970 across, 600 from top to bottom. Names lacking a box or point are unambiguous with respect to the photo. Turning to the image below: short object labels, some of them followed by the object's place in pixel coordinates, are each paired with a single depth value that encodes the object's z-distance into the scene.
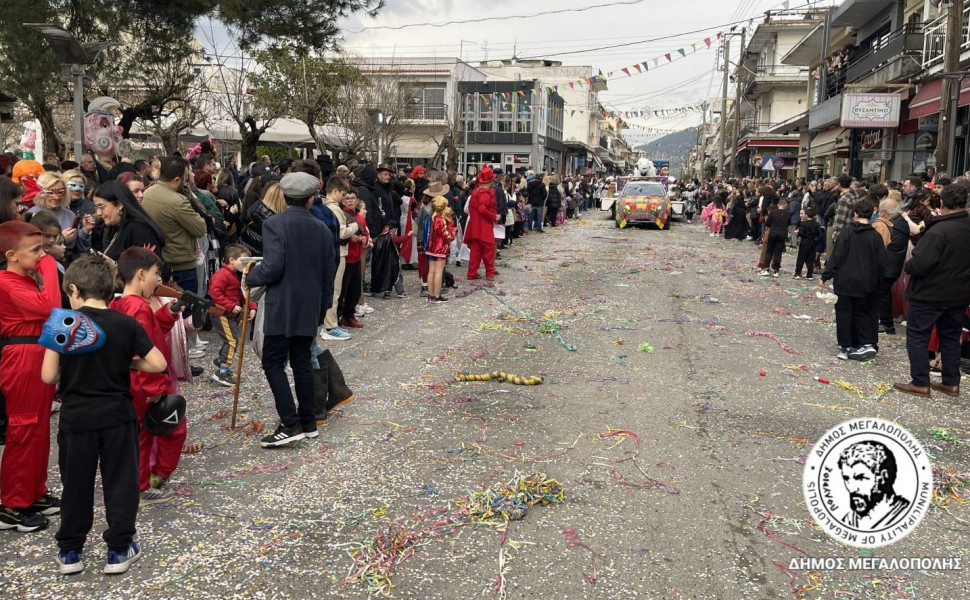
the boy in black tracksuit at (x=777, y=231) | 14.88
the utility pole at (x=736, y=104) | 42.25
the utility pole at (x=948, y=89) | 13.89
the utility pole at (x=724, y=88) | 45.76
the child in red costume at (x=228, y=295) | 6.78
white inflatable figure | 43.34
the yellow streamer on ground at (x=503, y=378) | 6.92
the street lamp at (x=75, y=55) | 9.90
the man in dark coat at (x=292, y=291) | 5.23
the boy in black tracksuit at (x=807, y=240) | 13.70
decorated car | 25.92
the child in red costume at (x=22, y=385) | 4.01
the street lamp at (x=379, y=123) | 28.62
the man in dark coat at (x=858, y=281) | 8.09
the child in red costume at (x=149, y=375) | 4.14
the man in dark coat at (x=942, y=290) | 6.84
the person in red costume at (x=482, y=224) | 12.70
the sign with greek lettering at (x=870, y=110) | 22.06
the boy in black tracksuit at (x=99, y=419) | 3.50
